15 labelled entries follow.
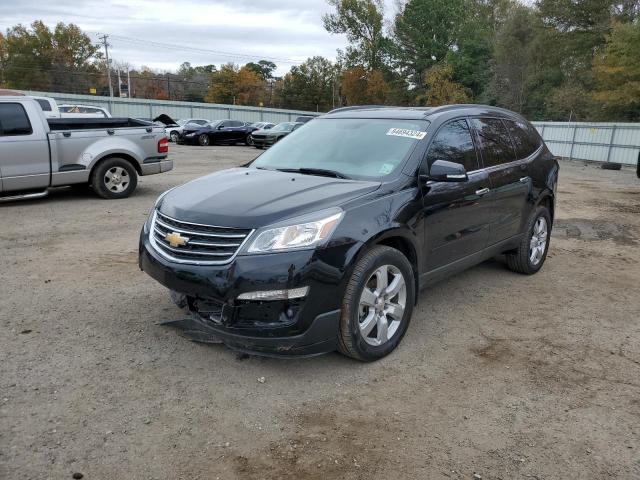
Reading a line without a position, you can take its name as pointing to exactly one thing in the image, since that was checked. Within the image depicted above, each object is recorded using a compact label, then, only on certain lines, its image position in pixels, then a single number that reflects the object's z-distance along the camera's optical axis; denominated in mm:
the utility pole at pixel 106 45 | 69000
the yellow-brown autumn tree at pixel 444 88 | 49469
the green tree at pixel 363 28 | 62125
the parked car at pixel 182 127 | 27562
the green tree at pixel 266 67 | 91625
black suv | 3271
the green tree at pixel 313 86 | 66312
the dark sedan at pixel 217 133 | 27109
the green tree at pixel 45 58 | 61406
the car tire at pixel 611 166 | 21562
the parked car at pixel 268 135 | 25547
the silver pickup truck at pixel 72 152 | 8570
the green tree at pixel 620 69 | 25594
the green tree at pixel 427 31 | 57875
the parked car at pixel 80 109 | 20755
